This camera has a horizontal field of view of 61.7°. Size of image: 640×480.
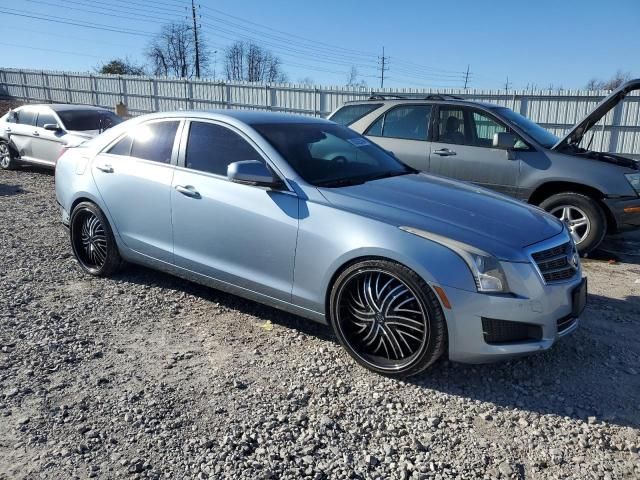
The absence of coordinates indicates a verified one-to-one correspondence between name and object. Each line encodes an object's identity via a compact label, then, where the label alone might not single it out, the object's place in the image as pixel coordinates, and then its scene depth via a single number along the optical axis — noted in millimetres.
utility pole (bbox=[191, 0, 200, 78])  50072
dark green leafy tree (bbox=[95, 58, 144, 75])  52219
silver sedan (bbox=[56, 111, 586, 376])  3111
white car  10672
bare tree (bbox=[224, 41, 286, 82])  79188
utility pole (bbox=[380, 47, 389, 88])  73275
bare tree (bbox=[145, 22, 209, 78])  72688
